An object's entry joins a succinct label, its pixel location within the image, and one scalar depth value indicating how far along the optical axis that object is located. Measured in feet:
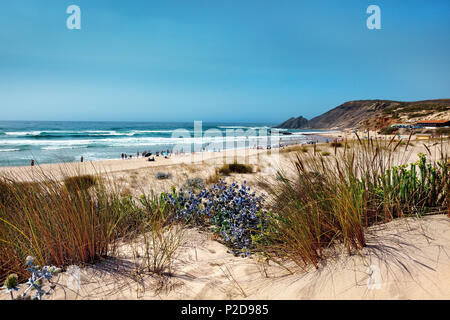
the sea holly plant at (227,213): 10.36
